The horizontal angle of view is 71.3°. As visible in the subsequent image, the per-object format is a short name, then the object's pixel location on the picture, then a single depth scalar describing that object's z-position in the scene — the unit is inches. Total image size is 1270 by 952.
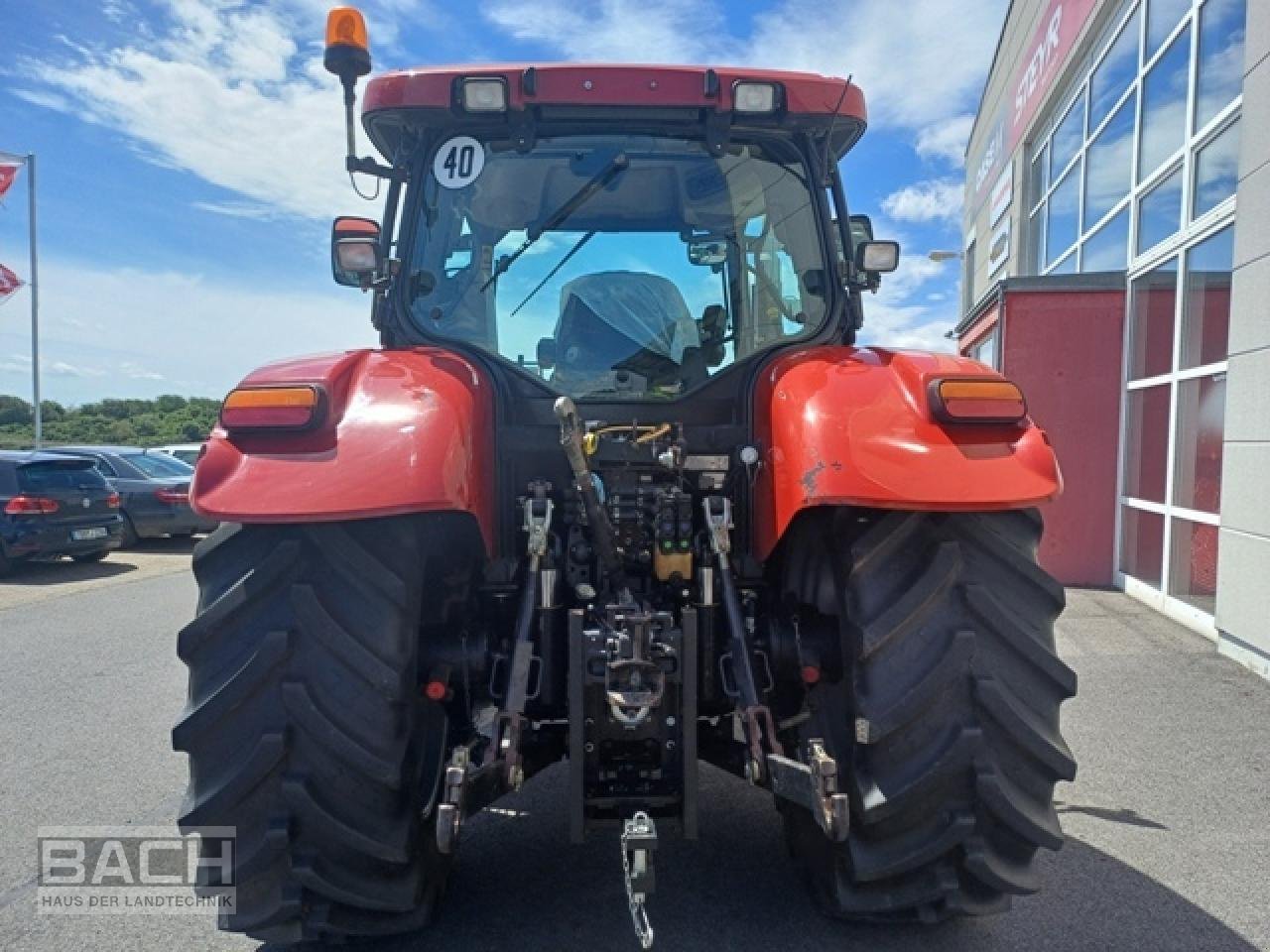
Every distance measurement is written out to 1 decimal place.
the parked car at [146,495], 519.5
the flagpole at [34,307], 761.0
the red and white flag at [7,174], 751.7
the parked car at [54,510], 421.1
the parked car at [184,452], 667.4
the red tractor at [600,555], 82.3
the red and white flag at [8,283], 762.8
